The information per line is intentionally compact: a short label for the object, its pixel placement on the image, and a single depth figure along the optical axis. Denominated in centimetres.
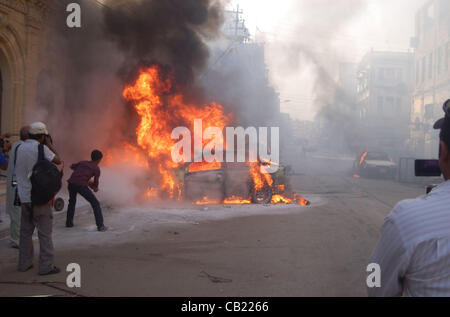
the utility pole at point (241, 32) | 3907
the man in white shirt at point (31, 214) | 473
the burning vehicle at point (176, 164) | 1062
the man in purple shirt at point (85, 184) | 709
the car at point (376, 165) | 2217
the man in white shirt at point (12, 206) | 576
